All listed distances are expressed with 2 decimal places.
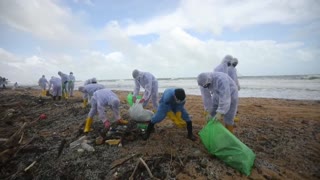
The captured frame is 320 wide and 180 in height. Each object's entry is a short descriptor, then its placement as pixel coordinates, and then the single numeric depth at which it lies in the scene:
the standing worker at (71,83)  14.76
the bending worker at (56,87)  12.51
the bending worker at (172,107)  4.22
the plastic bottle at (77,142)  4.38
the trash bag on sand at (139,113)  5.63
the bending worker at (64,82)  13.46
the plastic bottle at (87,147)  4.16
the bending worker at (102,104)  5.41
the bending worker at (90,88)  6.64
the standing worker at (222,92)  3.83
